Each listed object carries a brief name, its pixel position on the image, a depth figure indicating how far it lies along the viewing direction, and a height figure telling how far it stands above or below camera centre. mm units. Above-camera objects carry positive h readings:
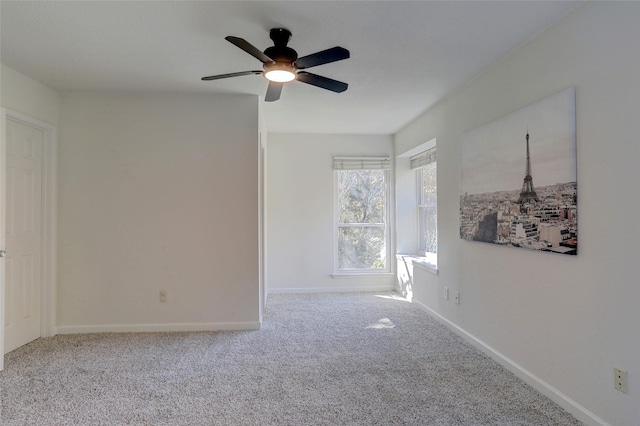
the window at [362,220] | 5363 -103
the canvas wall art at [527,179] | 2090 +245
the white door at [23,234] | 3021 -179
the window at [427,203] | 4605 +149
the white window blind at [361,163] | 5230 +766
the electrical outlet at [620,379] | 1766 -857
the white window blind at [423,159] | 4481 +750
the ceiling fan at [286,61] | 2043 +944
